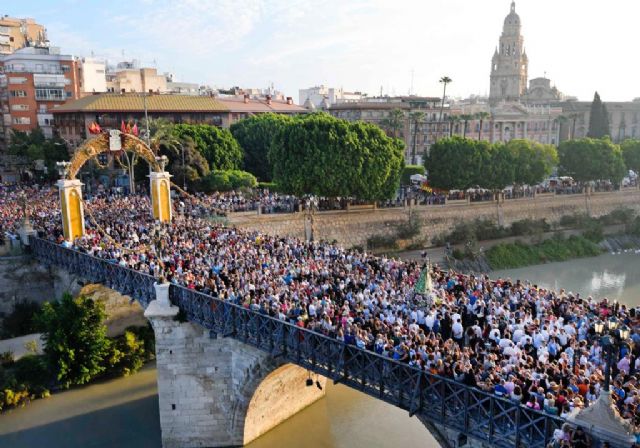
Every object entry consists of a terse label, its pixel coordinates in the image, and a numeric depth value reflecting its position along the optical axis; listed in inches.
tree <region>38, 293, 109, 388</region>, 894.4
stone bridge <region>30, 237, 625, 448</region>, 455.5
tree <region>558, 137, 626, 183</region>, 2049.7
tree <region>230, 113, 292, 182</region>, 2096.5
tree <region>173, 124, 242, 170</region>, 1870.1
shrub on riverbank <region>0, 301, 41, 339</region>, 1098.7
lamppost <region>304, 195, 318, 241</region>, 1549.0
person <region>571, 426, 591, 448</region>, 362.3
